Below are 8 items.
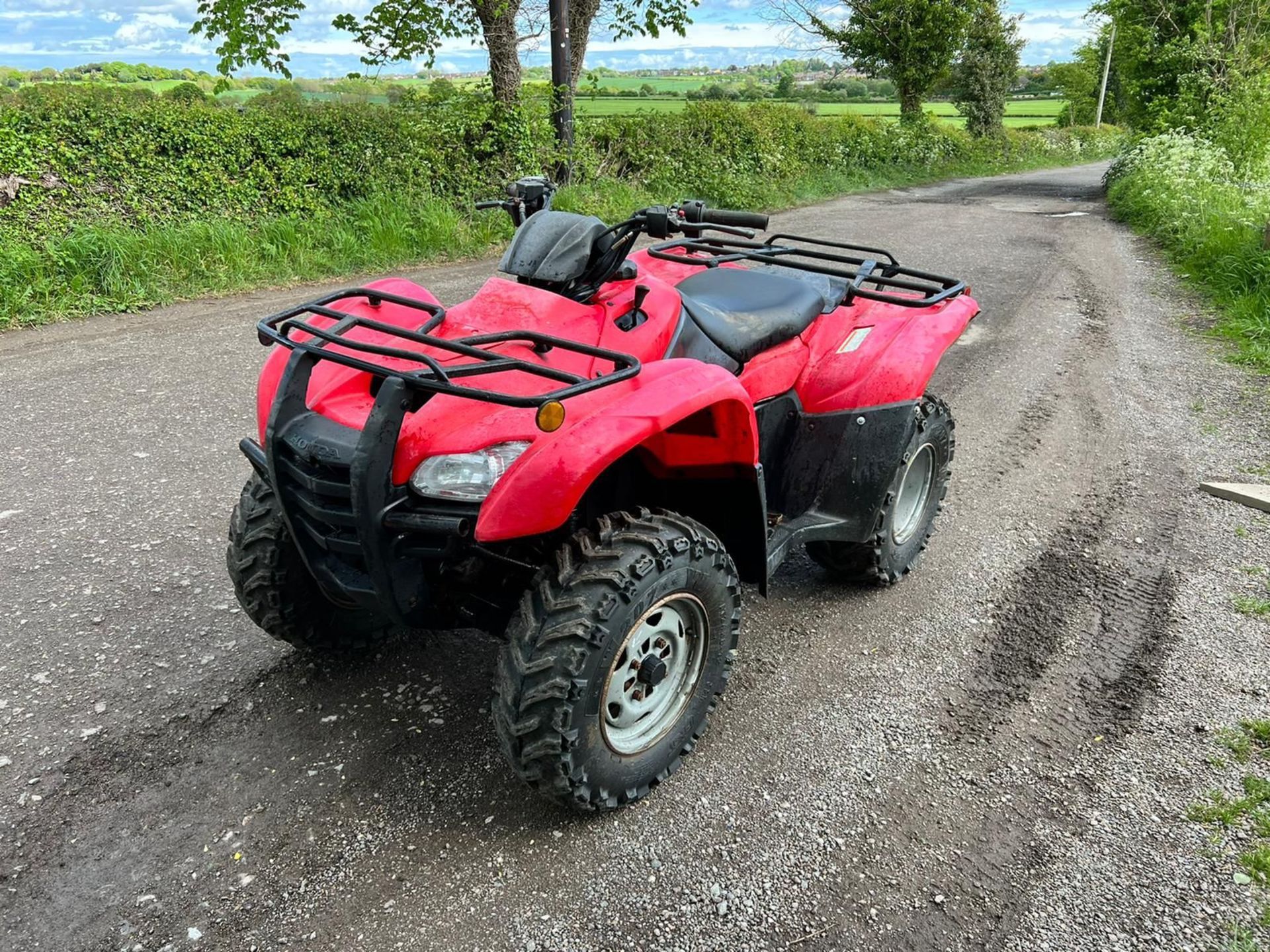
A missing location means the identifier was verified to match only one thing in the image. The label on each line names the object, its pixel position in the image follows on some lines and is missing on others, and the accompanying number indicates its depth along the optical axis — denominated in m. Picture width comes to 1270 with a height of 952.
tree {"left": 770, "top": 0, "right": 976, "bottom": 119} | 24.17
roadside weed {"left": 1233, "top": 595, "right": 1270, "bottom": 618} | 3.72
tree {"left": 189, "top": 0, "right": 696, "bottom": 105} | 11.12
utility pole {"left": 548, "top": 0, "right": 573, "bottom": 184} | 11.11
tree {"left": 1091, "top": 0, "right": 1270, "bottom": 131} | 18.16
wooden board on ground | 4.59
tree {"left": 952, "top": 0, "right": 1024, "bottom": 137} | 28.28
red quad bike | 2.27
